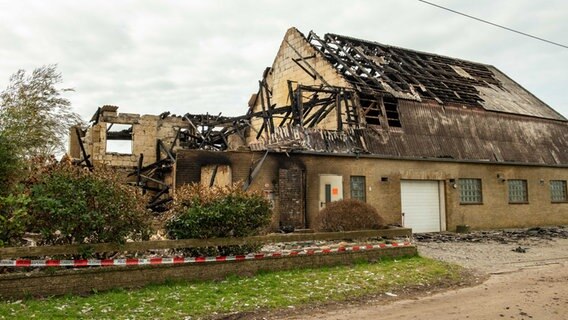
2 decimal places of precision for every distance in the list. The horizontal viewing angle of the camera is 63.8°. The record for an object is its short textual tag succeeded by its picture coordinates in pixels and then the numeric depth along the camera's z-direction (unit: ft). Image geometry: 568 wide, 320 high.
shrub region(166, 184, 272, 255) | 31.45
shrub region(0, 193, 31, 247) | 25.31
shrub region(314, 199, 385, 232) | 42.75
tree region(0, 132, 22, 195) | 26.45
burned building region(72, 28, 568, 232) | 56.80
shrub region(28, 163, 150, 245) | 27.02
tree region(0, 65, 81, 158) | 29.53
